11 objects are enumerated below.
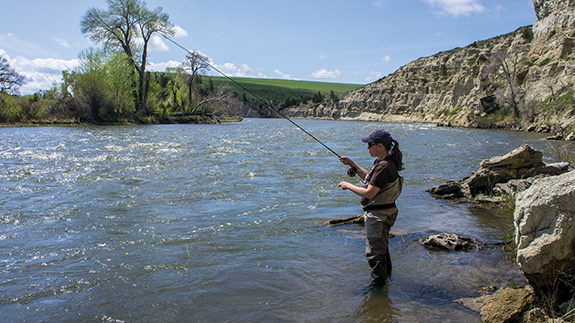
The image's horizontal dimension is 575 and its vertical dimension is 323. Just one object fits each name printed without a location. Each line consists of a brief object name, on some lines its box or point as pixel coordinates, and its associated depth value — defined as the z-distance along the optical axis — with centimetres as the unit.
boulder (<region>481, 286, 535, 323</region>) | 384
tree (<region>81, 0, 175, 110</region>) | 4381
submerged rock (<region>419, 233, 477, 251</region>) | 626
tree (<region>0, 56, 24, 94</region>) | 3959
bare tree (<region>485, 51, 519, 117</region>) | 3956
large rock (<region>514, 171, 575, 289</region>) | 369
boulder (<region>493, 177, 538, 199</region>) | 842
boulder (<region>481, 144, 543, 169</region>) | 999
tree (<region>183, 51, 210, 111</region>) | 5332
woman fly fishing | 462
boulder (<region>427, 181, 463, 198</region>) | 1031
